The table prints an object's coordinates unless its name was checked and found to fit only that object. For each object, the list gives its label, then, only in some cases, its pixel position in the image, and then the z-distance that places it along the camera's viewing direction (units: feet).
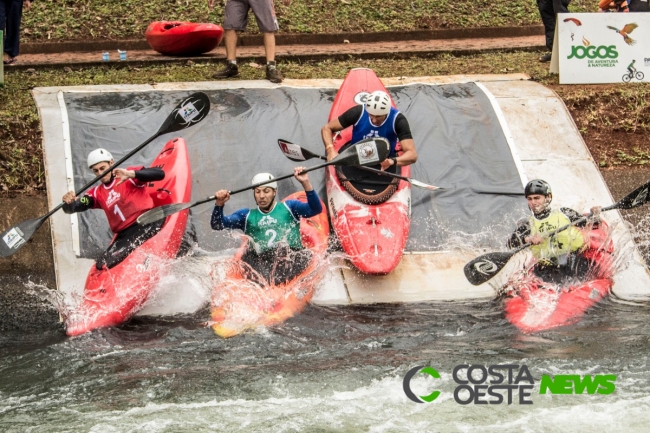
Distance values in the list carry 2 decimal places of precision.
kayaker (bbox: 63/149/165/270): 54.29
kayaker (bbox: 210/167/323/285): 53.67
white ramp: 56.59
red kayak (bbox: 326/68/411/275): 55.26
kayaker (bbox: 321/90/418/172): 57.72
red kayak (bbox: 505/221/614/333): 51.21
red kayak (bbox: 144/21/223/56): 81.10
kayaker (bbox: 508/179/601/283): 52.80
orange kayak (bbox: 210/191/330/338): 51.03
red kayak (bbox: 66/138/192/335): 51.37
